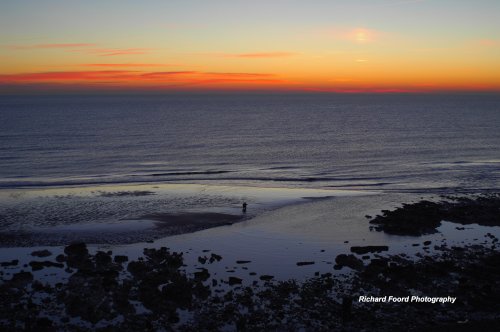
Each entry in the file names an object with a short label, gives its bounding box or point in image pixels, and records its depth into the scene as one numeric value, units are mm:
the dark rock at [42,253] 24812
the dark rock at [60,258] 23664
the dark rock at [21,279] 20250
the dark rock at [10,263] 23097
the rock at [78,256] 22953
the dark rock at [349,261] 22897
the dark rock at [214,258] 24203
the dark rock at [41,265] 22544
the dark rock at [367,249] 25417
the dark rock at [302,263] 23562
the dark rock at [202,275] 21406
